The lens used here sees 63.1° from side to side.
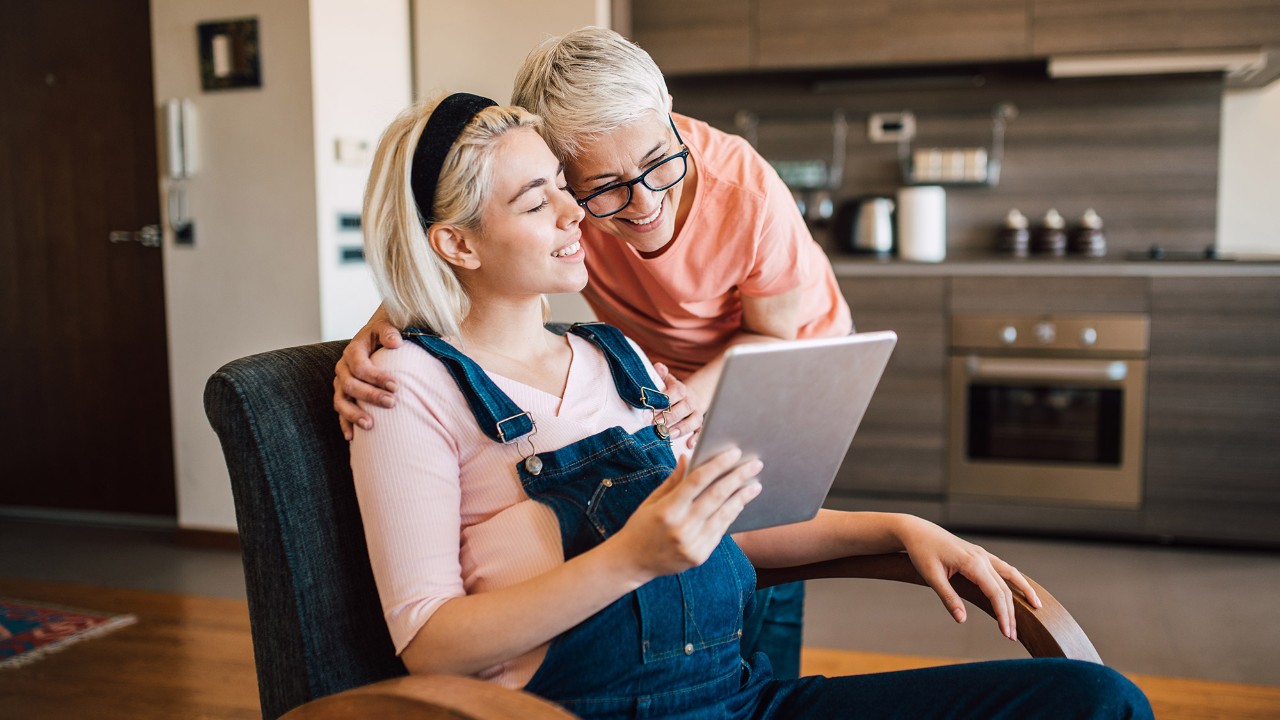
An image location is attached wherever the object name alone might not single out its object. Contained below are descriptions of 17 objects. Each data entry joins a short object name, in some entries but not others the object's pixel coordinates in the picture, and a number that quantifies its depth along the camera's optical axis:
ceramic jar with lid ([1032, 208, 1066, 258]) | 3.82
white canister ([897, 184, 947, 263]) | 3.83
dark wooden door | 3.96
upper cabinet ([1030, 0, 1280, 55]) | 3.40
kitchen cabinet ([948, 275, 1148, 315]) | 3.38
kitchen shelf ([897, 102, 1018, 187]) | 3.94
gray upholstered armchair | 1.08
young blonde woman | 1.00
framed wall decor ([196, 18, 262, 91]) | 3.45
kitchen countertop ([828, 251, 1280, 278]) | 3.29
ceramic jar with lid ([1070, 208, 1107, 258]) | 3.79
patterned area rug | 2.68
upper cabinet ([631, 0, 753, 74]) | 3.80
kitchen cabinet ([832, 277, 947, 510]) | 3.57
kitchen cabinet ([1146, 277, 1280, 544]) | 3.32
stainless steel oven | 3.41
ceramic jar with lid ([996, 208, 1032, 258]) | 3.87
